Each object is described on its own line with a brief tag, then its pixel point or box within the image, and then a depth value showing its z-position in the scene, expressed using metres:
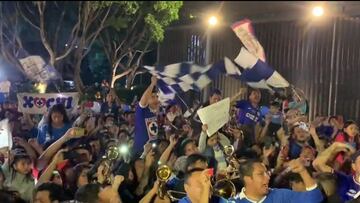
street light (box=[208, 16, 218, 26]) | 8.32
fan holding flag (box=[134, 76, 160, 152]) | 5.87
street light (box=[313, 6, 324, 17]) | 7.24
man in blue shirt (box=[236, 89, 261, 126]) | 6.71
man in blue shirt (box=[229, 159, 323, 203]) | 3.43
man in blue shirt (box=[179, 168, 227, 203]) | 3.30
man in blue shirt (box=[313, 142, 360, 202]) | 4.09
